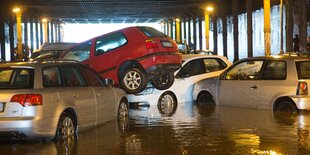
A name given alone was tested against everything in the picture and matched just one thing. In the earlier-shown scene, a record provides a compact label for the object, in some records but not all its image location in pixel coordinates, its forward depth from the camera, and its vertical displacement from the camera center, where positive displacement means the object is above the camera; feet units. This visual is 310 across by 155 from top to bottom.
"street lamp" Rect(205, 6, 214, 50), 152.66 +15.14
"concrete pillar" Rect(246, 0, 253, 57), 114.42 +11.73
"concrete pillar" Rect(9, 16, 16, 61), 158.20 +13.12
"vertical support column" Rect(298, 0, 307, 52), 85.81 +8.10
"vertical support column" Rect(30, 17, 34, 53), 210.69 +16.47
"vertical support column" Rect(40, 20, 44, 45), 230.15 +19.58
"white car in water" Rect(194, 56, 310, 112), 39.37 -0.64
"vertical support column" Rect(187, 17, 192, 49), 218.18 +19.01
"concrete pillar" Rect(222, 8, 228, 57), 148.77 +12.32
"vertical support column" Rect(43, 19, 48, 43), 229.74 +21.29
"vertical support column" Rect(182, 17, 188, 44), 230.54 +21.95
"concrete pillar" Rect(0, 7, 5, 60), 148.61 +12.44
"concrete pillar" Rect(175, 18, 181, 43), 241.10 +21.97
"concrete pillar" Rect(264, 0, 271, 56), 76.33 +7.35
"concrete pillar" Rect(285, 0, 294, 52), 83.15 +7.87
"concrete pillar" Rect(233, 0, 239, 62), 133.28 +11.82
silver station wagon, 27.68 -1.15
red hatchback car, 44.01 +1.81
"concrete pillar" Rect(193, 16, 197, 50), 203.27 +17.60
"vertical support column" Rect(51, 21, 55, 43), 257.14 +23.59
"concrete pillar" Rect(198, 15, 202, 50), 196.21 +17.80
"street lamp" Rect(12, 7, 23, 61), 134.10 +10.92
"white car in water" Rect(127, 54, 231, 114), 48.52 -0.57
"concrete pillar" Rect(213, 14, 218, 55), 161.95 +13.28
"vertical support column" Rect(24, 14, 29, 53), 194.84 +18.66
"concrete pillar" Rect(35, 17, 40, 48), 215.59 +21.02
